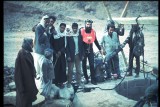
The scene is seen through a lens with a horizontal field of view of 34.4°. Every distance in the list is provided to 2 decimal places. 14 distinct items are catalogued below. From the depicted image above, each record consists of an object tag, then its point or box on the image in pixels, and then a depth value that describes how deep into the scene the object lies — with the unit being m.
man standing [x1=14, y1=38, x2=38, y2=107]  5.62
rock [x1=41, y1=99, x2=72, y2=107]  6.39
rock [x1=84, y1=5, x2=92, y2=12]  32.50
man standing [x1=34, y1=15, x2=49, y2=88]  6.90
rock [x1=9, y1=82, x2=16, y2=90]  7.62
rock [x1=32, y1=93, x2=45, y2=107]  6.21
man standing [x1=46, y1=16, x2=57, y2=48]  7.25
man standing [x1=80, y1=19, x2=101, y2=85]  7.93
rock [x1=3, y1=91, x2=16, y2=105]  6.57
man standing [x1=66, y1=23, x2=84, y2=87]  7.60
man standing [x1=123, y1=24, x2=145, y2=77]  8.56
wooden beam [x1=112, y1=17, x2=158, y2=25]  5.73
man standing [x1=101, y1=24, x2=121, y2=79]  8.55
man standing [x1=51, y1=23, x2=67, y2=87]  7.39
